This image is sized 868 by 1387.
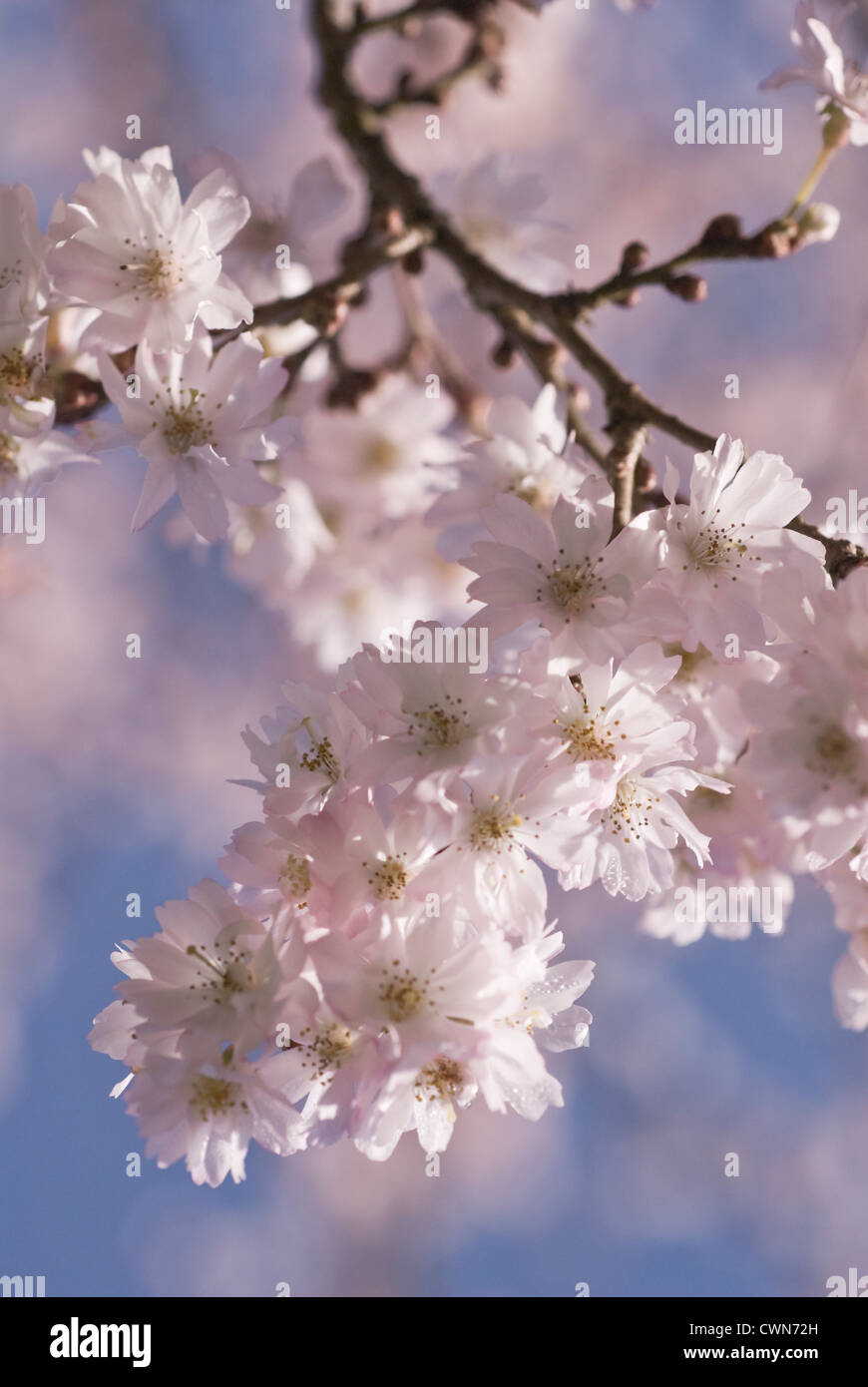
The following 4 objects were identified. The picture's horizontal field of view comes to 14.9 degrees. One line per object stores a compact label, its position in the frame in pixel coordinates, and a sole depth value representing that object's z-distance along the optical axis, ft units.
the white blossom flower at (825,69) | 1.96
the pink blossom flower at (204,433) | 1.87
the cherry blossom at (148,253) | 1.87
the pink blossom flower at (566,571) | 1.80
